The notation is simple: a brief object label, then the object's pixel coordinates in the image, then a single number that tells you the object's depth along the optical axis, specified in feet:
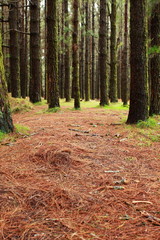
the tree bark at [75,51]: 36.37
